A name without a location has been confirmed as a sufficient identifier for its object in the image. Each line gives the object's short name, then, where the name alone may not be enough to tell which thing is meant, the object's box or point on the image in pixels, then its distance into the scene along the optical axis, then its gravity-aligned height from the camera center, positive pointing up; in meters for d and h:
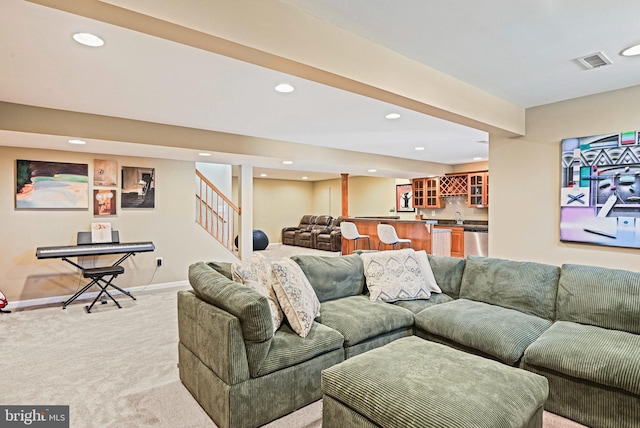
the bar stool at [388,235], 6.04 -0.46
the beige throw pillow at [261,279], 2.26 -0.47
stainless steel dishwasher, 6.55 -0.62
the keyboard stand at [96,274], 4.26 -0.81
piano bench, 4.24 -0.78
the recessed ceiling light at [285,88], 2.92 +1.06
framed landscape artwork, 4.48 +0.33
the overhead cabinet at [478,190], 7.64 +0.44
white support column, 6.14 +0.01
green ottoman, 1.42 -0.82
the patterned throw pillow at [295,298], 2.23 -0.60
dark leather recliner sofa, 9.64 -0.72
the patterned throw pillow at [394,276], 3.01 -0.61
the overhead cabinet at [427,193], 8.74 +0.43
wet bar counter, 6.27 -0.45
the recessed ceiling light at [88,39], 2.06 +1.04
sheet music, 4.84 -0.33
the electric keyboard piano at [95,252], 4.11 -0.54
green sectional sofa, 1.87 -0.81
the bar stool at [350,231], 7.09 -0.46
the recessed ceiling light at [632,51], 2.25 +1.06
